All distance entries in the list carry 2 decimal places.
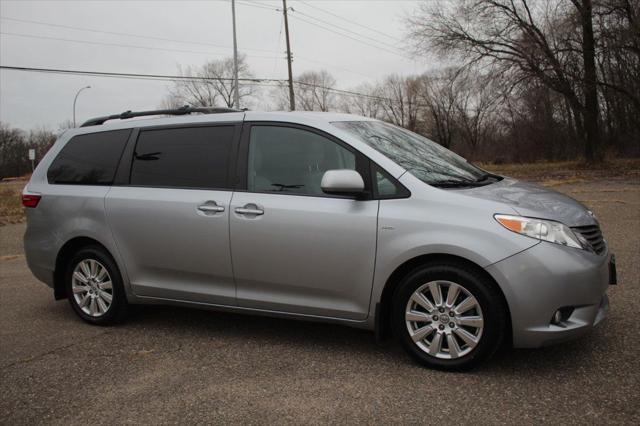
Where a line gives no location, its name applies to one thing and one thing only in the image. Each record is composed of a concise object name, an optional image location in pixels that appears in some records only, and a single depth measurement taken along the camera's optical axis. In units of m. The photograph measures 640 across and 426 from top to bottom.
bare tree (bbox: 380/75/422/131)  66.31
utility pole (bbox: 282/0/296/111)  31.84
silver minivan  3.32
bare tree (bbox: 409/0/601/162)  21.89
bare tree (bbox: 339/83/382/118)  63.30
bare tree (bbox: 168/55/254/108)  58.88
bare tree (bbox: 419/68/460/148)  64.12
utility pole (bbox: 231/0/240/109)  28.91
